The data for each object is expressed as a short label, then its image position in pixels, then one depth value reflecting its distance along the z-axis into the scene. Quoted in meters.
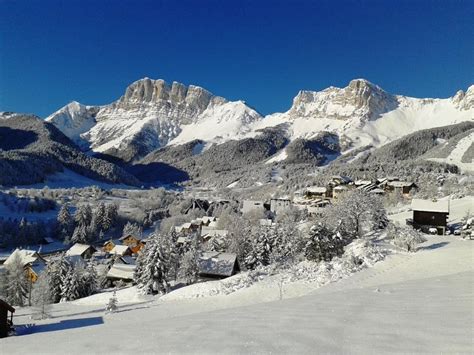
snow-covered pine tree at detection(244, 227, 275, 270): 52.66
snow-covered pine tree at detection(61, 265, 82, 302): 46.75
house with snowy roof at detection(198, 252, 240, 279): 49.44
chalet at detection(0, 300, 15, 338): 27.23
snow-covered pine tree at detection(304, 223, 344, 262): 43.06
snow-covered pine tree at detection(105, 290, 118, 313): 34.87
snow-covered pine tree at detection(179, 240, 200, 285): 48.84
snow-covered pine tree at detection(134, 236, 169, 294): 43.59
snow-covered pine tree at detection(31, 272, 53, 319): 34.66
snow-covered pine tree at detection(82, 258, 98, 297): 48.91
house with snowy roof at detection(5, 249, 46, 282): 64.94
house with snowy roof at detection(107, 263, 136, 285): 57.81
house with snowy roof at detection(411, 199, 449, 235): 55.34
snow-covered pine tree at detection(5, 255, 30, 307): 50.00
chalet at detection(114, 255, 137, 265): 72.57
